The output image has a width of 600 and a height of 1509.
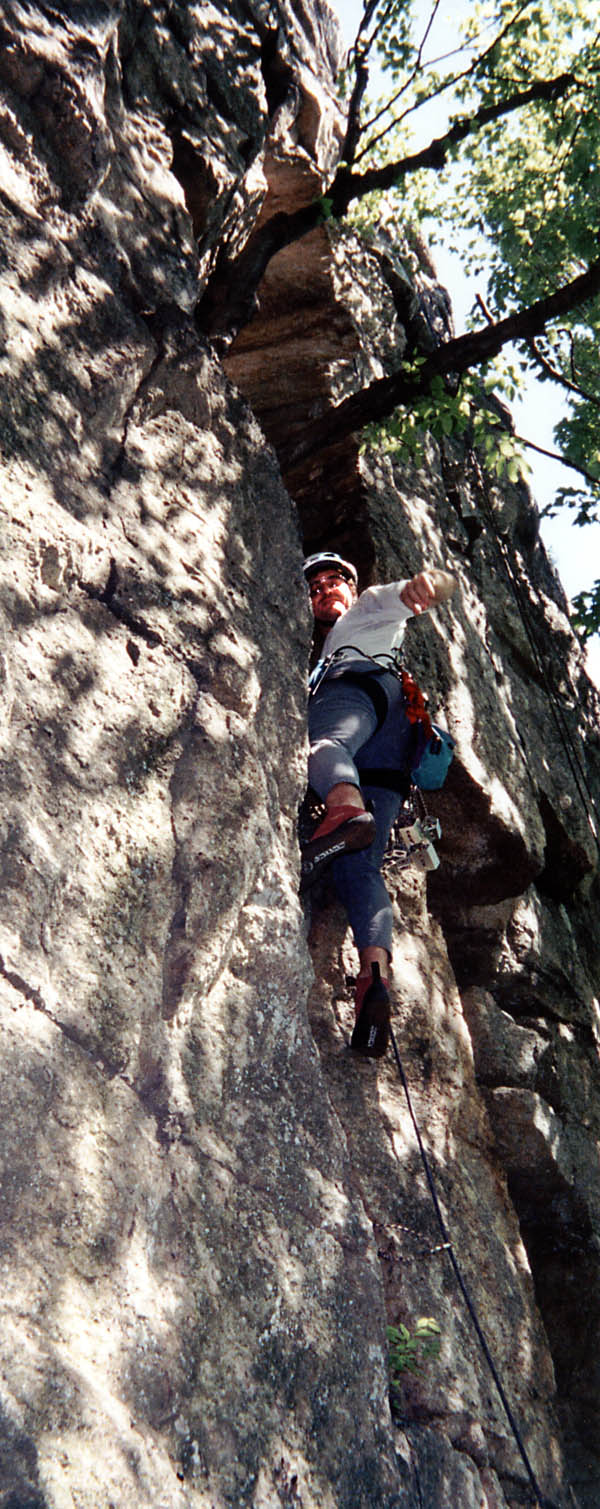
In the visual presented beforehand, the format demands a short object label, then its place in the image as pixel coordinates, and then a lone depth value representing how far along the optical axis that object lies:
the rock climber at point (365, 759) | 4.66
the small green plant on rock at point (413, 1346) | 4.21
